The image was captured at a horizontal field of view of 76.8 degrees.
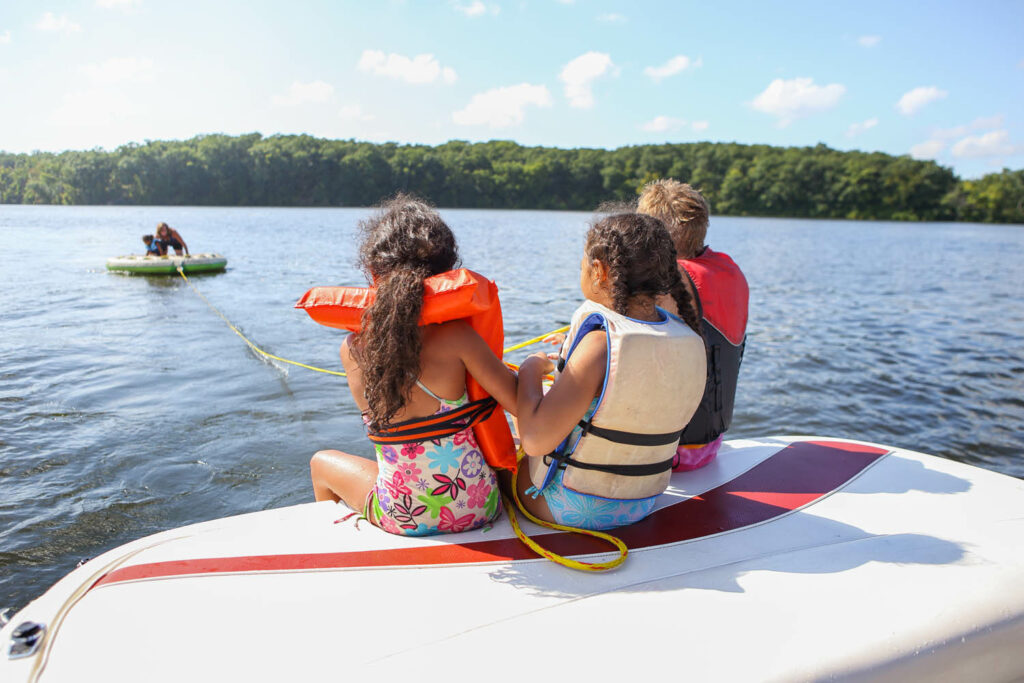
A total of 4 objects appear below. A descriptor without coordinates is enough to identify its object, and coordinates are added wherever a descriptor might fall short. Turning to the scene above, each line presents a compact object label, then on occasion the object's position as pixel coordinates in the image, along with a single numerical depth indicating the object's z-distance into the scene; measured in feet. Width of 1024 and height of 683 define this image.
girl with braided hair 6.65
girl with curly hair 6.57
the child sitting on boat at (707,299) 9.80
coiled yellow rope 6.91
